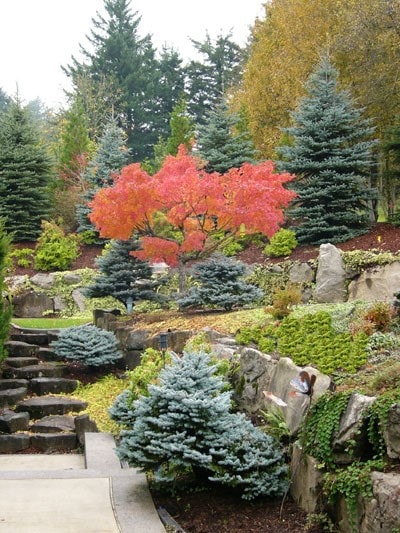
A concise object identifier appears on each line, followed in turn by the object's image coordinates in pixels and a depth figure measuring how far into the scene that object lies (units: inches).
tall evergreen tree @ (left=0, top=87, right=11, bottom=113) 2473.4
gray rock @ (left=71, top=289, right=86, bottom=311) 668.4
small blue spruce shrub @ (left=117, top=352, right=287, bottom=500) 216.5
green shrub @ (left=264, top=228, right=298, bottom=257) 583.5
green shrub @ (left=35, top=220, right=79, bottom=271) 723.4
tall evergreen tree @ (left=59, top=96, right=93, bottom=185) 896.3
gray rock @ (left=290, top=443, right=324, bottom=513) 203.8
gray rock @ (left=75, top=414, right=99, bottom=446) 316.5
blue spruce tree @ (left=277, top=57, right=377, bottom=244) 587.5
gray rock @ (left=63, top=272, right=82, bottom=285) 693.3
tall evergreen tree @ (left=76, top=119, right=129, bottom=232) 840.2
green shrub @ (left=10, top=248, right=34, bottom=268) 733.3
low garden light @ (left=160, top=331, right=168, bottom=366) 309.4
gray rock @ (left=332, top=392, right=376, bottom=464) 194.1
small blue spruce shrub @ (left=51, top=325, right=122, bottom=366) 419.2
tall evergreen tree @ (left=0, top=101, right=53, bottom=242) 780.6
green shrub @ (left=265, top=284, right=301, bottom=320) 345.1
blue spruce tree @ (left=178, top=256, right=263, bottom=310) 430.0
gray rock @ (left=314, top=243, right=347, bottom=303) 452.4
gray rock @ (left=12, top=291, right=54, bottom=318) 652.1
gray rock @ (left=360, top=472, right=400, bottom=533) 167.9
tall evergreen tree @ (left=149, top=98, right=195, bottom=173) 940.0
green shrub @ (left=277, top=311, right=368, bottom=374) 263.9
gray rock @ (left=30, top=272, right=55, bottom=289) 690.8
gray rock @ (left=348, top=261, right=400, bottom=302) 438.6
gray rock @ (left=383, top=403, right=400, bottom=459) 181.2
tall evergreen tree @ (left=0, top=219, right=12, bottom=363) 367.9
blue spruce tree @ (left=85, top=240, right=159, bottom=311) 513.3
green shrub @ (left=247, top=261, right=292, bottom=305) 530.0
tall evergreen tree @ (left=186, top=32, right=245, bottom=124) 1568.7
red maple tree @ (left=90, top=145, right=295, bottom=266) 438.6
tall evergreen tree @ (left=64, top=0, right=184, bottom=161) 1518.2
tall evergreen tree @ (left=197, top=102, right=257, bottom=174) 762.8
